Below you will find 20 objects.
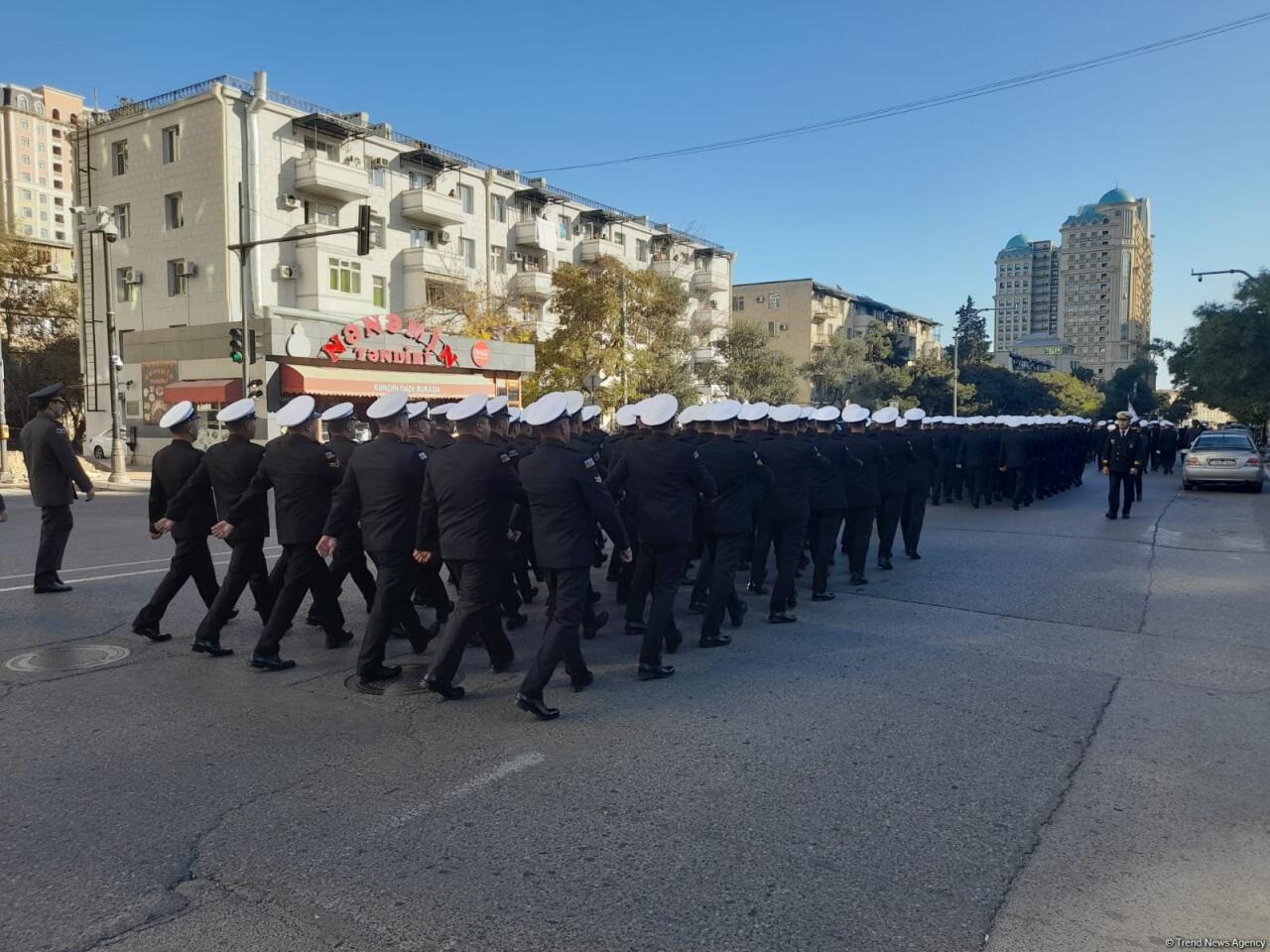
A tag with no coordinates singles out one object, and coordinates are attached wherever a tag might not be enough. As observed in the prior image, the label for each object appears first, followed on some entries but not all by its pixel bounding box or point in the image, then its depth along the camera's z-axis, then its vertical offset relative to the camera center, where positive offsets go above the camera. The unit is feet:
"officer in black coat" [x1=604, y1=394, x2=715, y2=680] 21.38 -1.71
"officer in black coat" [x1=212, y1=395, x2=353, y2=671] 21.79 -1.73
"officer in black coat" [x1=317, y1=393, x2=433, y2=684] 19.75 -2.18
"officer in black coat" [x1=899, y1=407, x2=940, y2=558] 38.22 -3.05
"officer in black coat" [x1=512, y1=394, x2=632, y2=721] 18.19 -2.04
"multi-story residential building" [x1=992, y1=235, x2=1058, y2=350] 631.97 +92.60
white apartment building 107.86 +21.63
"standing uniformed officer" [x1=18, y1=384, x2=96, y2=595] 29.84 -1.95
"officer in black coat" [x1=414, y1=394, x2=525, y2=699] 18.53 -2.06
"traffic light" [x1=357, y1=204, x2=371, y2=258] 64.54 +13.80
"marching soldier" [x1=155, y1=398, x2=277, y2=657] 22.26 -2.18
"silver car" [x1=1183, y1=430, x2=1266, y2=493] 70.59 -3.25
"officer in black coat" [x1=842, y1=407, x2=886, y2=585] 32.83 -2.78
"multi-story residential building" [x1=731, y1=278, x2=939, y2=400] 242.37 +30.41
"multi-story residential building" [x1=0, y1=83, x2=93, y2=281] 331.98 +110.38
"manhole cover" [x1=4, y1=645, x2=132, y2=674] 21.13 -5.71
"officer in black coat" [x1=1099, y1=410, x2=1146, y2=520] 51.42 -2.20
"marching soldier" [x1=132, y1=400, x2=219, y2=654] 23.70 -2.60
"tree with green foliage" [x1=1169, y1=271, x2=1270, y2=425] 97.55 +8.35
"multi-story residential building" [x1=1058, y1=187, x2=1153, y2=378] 545.85 +87.52
